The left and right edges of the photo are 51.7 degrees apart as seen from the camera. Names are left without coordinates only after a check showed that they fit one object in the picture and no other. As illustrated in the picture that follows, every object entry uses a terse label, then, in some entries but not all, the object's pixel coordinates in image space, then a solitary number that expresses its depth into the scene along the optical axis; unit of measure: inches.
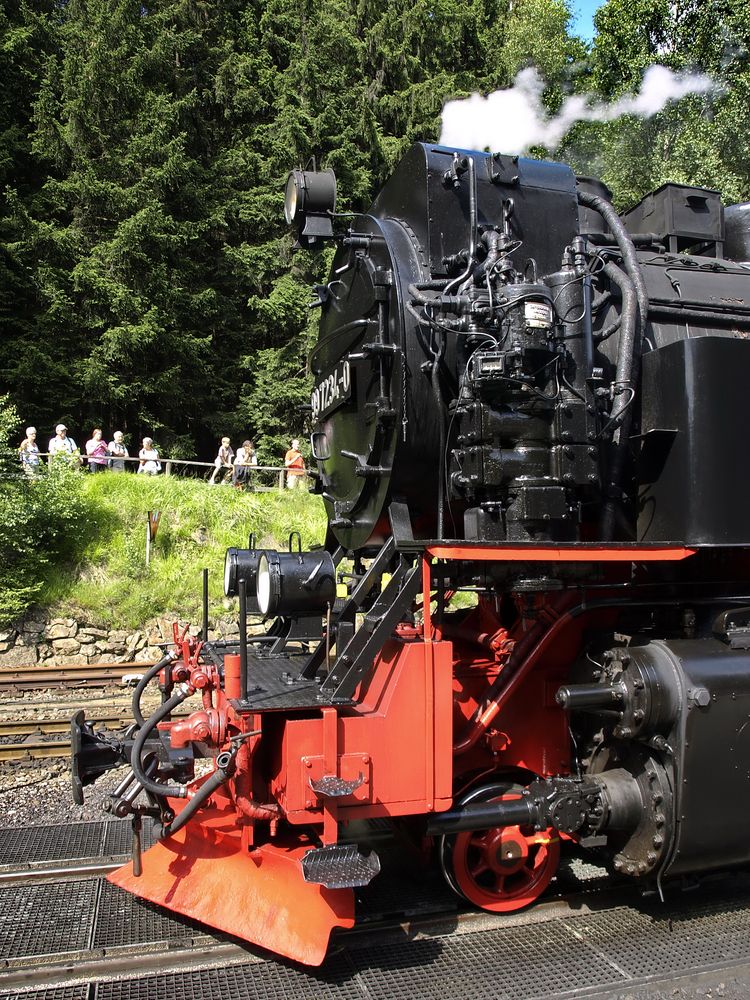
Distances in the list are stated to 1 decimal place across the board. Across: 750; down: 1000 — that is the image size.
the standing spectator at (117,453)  550.0
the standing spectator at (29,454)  427.2
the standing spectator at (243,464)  586.2
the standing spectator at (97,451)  544.3
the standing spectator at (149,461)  561.4
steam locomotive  126.5
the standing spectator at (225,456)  604.2
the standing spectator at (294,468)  599.2
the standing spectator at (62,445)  480.7
